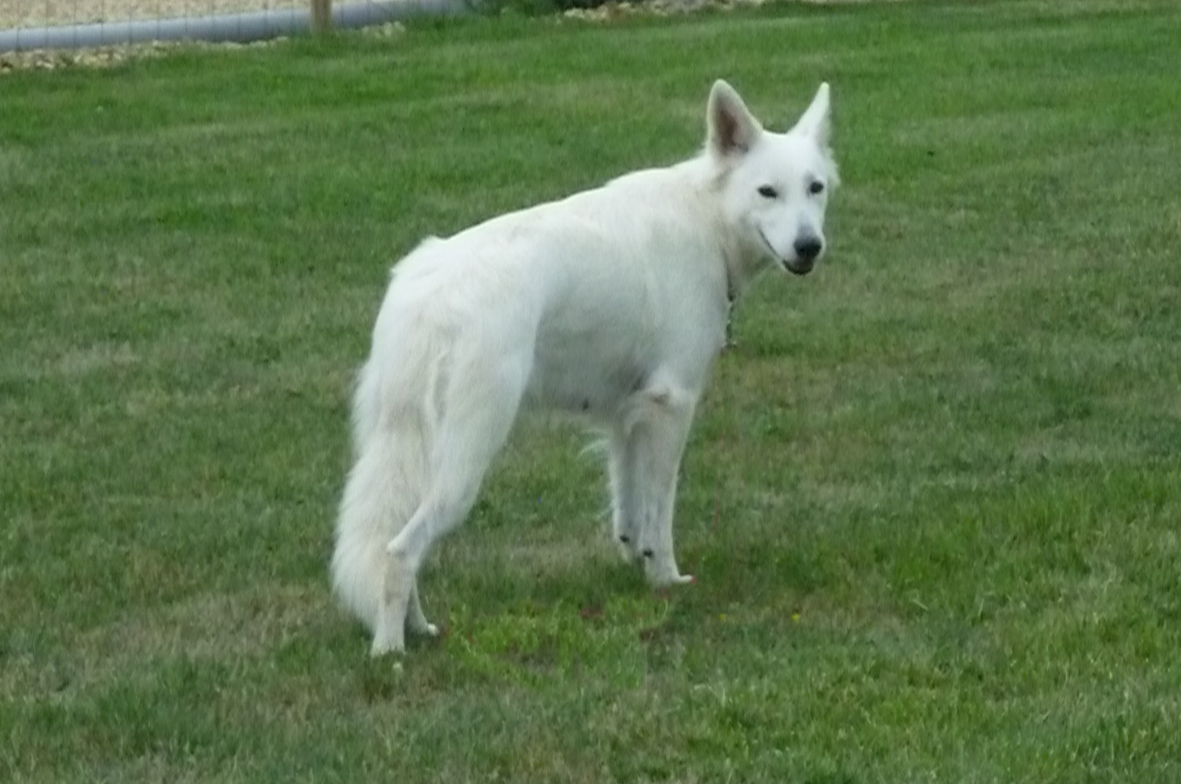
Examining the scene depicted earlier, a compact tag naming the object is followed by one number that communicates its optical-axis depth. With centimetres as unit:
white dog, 1227
